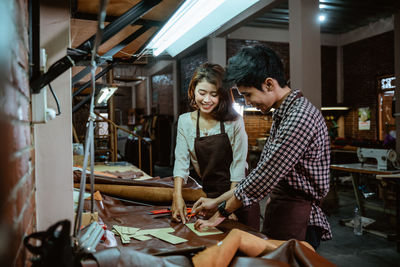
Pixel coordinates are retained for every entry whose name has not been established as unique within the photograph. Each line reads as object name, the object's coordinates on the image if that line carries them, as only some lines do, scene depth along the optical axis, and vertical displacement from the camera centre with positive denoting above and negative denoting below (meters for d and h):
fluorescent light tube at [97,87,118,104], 3.76 +0.47
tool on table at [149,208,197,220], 1.76 -0.49
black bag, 0.61 -0.23
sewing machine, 4.44 -0.44
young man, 1.40 -0.16
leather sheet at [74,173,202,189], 2.39 -0.40
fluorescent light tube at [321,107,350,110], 10.30 +0.63
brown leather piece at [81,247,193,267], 0.77 -0.33
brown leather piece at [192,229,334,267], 0.93 -0.40
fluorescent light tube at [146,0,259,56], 1.46 +0.57
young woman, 2.03 -0.07
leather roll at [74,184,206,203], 2.15 -0.45
